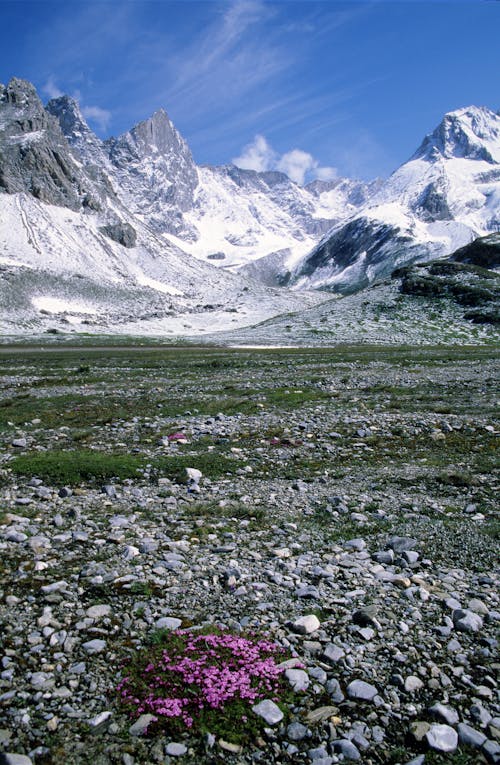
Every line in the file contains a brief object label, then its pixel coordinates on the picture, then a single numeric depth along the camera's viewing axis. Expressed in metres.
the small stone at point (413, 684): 5.79
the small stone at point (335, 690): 5.65
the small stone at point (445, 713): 5.35
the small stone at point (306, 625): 6.81
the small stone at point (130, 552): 8.87
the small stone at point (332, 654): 6.27
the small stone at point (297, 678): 5.84
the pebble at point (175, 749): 4.95
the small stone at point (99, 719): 5.25
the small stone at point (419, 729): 5.17
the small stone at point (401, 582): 8.05
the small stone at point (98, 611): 7.06
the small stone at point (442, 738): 5.04
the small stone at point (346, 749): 4.96
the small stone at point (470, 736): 5.09
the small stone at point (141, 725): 5.18
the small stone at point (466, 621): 6.90
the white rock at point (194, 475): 13.44
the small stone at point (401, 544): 9.35
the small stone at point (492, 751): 4.97
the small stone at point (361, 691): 5.66
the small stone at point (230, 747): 5.01
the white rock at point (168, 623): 6.85
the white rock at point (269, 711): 5.36
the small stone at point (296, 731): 5.18
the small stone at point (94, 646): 6.34
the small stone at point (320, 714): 5.38
